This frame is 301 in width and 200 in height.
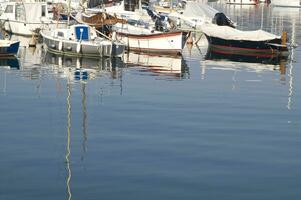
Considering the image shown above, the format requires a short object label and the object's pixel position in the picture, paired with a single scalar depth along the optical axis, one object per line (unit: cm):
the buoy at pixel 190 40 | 7650
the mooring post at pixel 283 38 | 6259
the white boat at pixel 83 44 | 5662
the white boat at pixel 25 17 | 7367
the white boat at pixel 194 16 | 8691
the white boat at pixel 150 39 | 6206
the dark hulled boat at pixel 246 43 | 6334
